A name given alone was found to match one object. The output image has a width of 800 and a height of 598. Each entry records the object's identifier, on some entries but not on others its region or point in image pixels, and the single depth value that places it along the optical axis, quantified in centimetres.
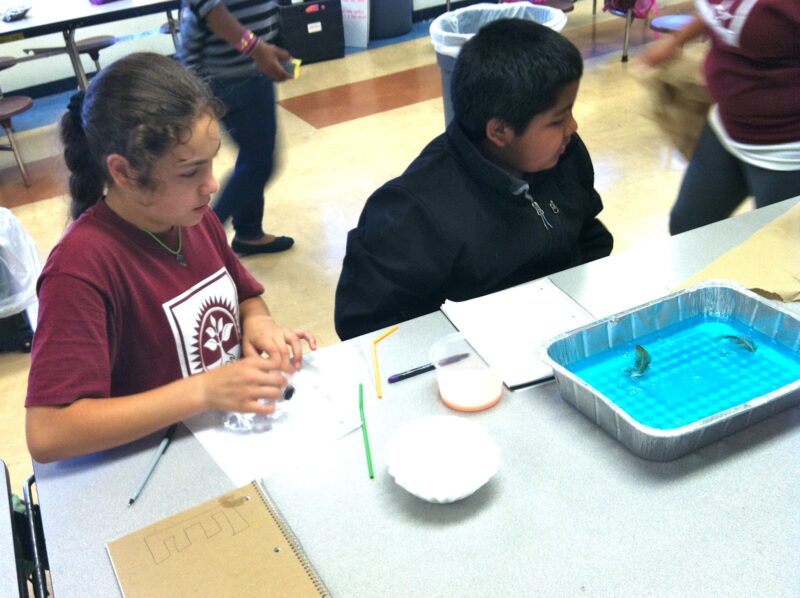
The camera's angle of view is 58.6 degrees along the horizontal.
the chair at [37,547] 80
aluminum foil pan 81
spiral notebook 71
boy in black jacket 118
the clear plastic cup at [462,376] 94
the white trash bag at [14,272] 212
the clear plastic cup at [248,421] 94
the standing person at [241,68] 202
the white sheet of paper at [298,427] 88
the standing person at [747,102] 136
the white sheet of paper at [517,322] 100
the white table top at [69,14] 312
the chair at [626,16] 422
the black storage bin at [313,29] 462
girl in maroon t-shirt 90
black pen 100
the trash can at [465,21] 279
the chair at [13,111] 323
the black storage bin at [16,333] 219
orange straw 100
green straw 86
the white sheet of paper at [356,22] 488
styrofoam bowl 79
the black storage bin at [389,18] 507
